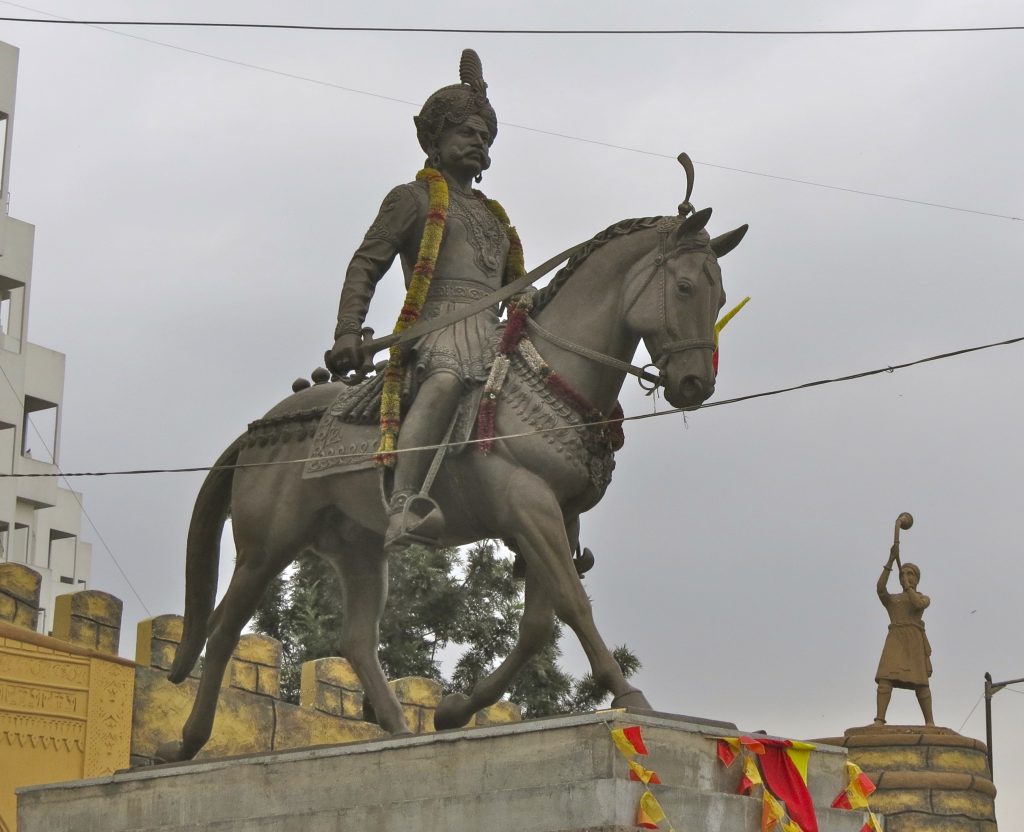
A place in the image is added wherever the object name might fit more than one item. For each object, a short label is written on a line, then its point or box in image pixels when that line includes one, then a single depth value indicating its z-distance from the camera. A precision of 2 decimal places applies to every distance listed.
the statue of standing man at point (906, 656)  20.25
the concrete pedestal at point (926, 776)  18.77
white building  32.75
